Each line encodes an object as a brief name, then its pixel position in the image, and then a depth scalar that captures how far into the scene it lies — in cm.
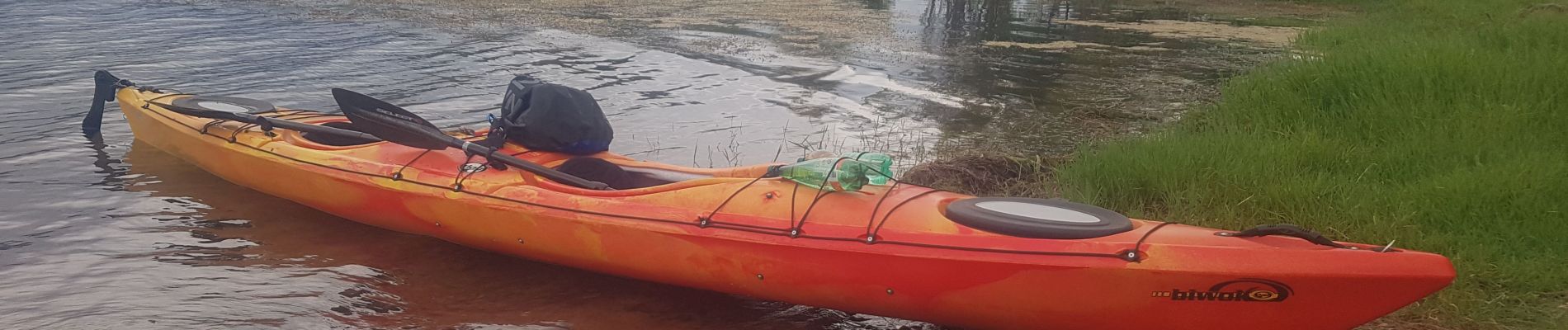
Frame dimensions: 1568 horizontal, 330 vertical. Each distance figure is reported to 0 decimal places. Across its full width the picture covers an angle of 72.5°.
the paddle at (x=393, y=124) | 461
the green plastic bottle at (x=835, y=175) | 357
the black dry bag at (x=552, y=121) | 464
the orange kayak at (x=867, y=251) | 282
